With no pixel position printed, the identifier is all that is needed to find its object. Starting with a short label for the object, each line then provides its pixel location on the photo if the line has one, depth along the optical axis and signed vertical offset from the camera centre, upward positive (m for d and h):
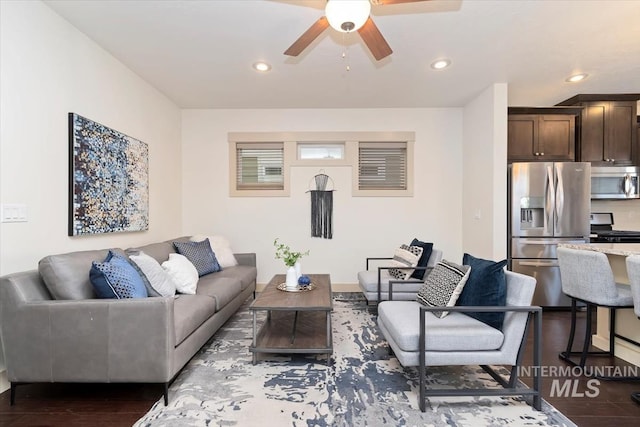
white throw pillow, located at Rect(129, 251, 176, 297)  2.54 -0.53
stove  4.03 -0.27
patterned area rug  1.85 -1.25
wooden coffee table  2.49 -1.11
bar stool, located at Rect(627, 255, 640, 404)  1.95 -0.42
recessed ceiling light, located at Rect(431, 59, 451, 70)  3.28 +1.62
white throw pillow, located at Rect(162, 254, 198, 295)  2.88 -0.60
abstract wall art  2.66 +0.32
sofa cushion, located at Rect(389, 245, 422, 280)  3.63 -0.59
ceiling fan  1.80 +1.22
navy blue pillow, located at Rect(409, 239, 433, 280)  3.65 -0.56
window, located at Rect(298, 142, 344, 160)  4.89 +1.00
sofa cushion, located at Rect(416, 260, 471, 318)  2.21 -0.55
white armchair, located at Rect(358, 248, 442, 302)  3.60 -0.88
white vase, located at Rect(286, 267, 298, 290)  3.09 -0.67
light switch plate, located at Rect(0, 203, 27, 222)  2.10 +0.00
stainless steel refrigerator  3.82 -0.04
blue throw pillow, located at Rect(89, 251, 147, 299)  2.10 -0.48
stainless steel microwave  4.21 +0.43
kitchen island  2.51 -0.91
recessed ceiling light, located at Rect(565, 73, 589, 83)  3.63 +1.63
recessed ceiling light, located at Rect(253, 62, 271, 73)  3.34 +1.62
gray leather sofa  1.93 -0.79
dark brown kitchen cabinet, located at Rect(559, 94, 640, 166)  4.22 +1.17
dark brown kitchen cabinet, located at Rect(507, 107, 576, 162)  4.21 +1.06
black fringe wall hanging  4.81 +0.02
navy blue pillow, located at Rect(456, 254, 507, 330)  2.04 -0.53
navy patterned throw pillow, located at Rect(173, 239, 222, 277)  3.68 -0.53
